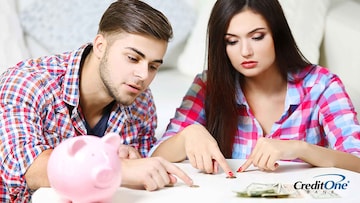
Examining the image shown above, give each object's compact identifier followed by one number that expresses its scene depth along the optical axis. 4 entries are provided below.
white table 2.20
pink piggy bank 2.06
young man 2.48
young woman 2.75
